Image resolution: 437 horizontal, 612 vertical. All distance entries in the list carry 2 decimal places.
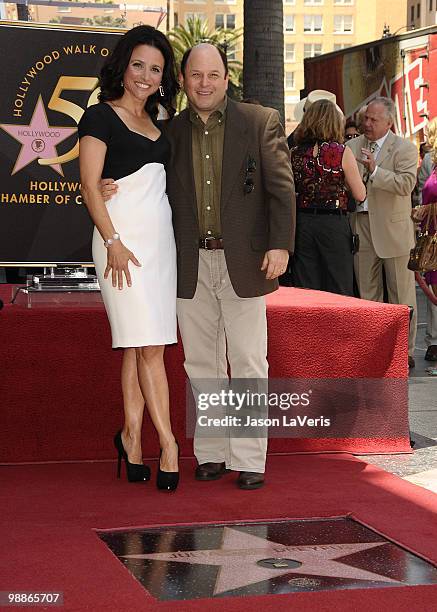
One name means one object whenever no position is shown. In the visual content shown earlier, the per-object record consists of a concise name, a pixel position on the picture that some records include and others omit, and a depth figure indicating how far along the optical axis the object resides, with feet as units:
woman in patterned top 25.44
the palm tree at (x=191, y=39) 244.01
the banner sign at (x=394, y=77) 54.19
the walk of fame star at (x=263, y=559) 13.17
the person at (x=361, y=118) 30.50
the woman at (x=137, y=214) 16.92
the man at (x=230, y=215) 17.30
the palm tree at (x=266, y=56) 41.06
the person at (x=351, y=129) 37.04
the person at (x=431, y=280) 28.17
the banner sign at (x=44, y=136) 21.34
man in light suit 29.27
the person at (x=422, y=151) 50.37
